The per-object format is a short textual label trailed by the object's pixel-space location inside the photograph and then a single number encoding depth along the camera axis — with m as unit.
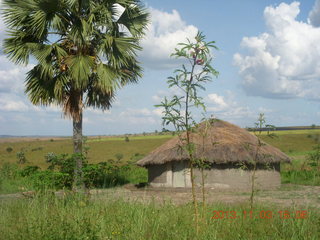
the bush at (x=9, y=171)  18.07
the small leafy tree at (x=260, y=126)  6.46
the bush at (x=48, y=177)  11.39
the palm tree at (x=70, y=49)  13.09
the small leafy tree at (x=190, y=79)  5.00
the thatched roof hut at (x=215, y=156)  15.70
